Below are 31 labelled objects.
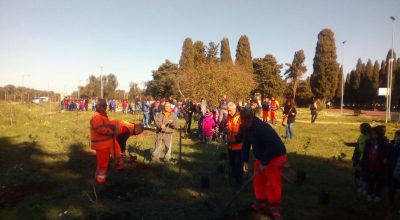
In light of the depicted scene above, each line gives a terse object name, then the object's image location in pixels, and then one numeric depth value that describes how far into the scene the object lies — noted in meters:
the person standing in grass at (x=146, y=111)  21.57
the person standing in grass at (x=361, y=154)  7.41
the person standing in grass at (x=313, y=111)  26.05
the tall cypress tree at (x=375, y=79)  62.87
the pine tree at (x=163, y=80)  61.15
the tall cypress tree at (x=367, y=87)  63.41
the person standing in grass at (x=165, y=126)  10.07
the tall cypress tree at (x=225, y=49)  55.56
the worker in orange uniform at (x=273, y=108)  22.47
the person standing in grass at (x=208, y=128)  15.43
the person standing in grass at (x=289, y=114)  14.75
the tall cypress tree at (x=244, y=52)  54.41
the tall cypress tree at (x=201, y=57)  35.34
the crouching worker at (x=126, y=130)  8.31
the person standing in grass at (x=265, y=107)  22.28
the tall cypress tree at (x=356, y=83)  66.06
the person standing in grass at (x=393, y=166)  6.88
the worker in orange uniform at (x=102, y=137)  7.48
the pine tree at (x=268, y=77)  56.69
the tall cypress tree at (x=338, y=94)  69.12
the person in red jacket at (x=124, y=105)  40.75
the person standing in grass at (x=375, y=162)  7.00
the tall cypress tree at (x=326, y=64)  56.34
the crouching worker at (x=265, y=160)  5.79
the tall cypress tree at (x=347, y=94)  69.14
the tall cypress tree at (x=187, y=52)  59.34
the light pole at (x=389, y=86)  28.97
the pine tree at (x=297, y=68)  67.69
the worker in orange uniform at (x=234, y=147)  8.01
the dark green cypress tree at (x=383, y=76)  62.57
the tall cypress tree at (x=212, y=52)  34.69
